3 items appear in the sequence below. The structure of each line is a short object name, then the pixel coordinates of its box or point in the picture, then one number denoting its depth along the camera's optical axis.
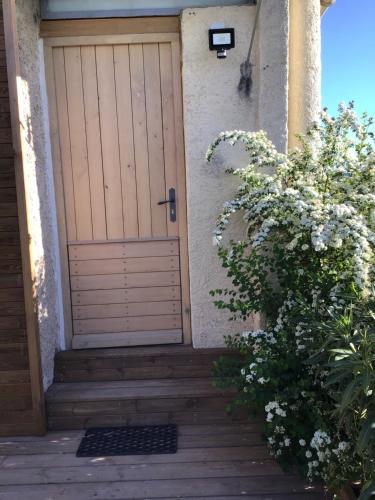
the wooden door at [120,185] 3.40
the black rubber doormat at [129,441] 2.90
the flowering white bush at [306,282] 2.24
